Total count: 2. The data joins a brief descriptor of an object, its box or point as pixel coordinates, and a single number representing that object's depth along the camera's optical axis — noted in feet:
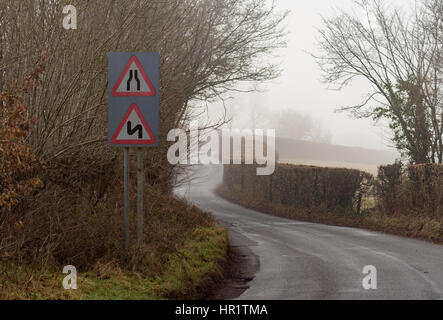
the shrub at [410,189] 61.05
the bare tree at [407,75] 73.77
